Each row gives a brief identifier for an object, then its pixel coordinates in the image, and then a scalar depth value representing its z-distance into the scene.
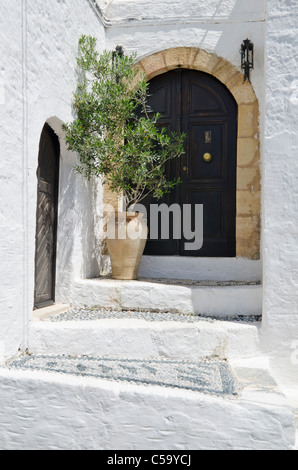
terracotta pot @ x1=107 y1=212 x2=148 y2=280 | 4.83
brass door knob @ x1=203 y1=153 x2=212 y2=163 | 5.57
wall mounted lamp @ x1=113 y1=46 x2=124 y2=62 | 5.54
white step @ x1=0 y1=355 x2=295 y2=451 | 2.66
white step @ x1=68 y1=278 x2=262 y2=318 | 4.33
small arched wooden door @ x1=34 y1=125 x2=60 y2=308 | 4.36
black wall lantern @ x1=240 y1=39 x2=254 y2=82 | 5.26
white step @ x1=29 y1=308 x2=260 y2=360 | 3.86
